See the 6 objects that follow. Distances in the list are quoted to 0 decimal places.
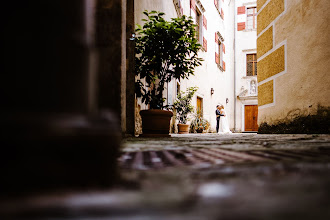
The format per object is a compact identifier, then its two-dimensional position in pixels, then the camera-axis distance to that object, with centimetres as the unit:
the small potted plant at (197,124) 979
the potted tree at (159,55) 405
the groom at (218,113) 1177
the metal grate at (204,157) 93
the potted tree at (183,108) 826
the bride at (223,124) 1172
